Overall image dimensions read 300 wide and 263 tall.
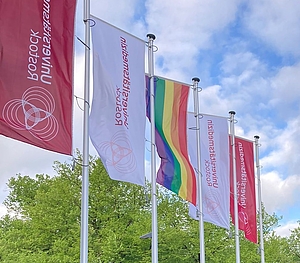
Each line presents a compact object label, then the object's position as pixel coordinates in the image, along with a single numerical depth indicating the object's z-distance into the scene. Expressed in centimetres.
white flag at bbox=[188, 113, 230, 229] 1545
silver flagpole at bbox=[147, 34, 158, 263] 1228
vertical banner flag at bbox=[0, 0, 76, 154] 834
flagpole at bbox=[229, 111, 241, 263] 1725
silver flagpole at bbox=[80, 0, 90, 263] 927
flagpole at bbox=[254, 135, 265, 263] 1944
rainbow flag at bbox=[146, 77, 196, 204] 1350
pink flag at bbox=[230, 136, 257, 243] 1792
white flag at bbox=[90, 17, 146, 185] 1039
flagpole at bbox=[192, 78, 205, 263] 1484
